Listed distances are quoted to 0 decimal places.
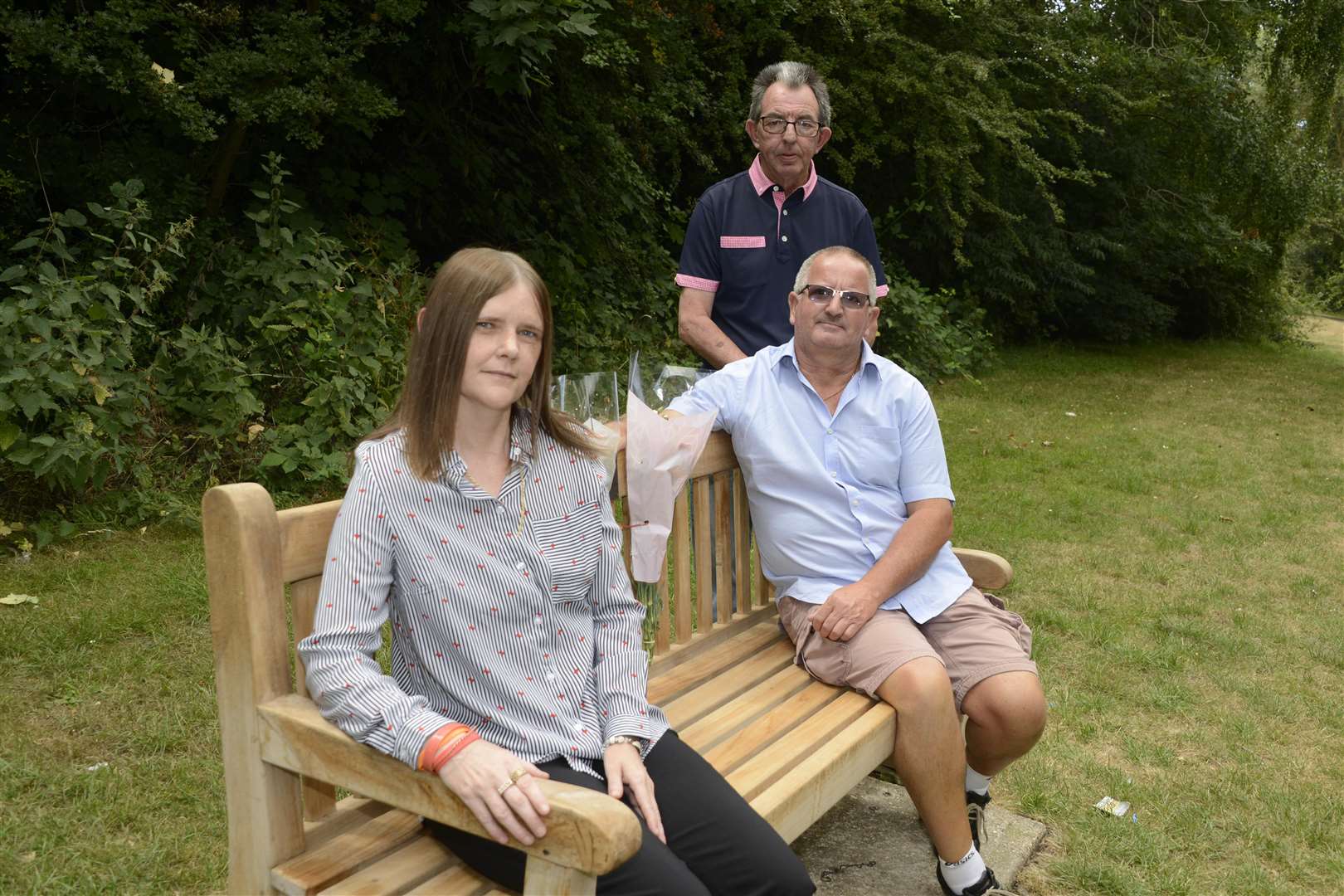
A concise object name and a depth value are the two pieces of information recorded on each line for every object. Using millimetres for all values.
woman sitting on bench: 2014
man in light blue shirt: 2980
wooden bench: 1771
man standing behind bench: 3898
